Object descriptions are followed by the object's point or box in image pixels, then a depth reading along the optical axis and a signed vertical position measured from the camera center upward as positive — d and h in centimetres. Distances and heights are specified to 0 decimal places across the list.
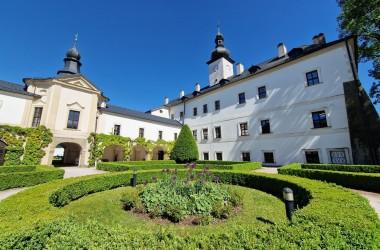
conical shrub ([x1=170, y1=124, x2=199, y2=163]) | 2100 +125
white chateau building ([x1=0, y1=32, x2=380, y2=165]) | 1440 +500
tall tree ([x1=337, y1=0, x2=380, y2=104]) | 1430 +1144
